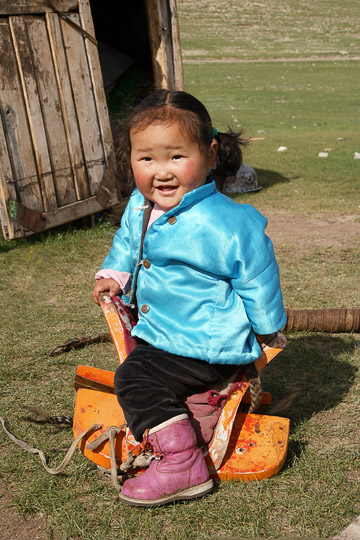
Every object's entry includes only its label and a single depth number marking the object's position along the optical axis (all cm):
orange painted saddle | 273
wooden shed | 610
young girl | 264
